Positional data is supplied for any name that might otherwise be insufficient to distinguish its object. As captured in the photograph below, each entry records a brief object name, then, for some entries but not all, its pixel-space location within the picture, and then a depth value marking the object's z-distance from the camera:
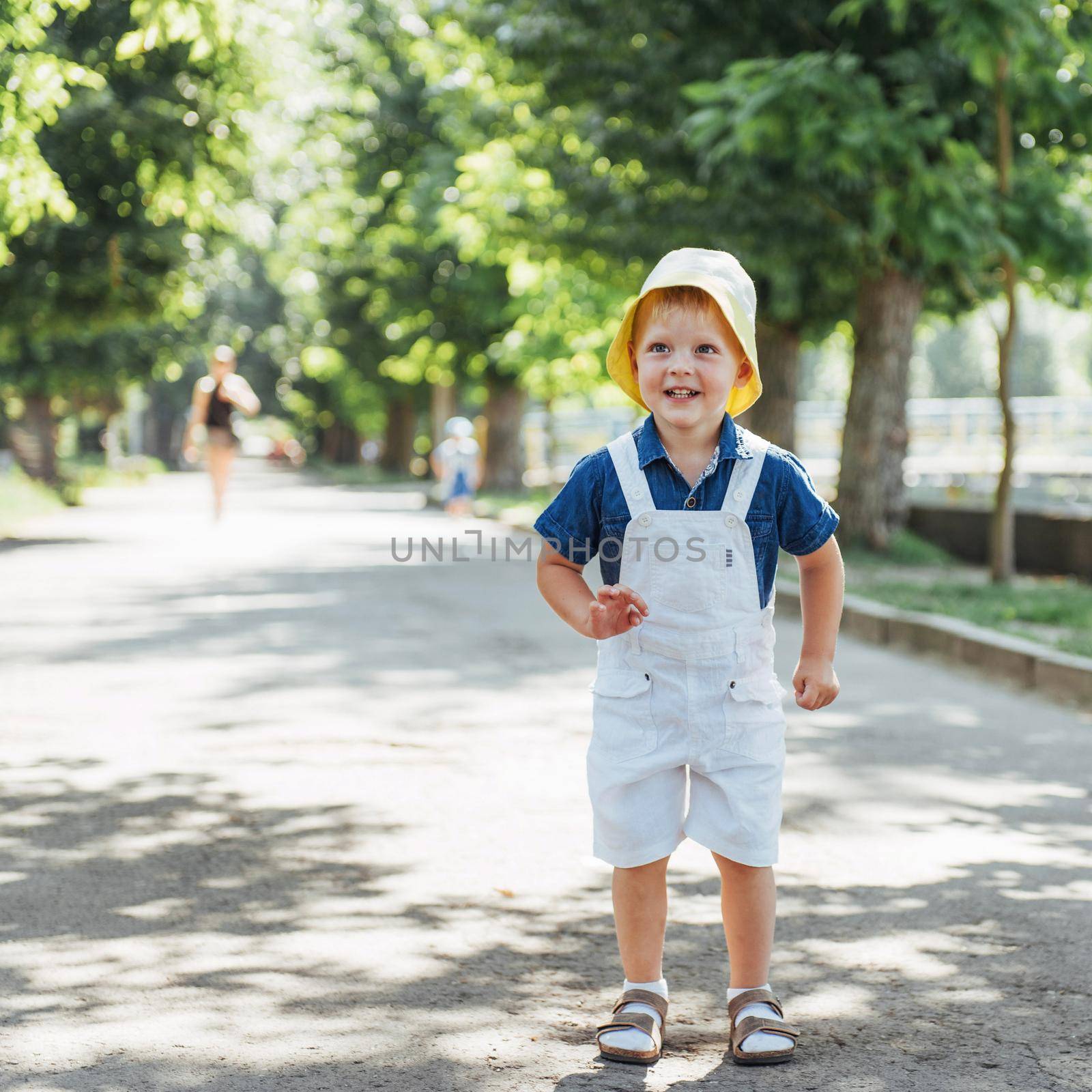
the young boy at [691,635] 3.27
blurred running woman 17.45
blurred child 26.34
